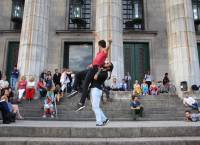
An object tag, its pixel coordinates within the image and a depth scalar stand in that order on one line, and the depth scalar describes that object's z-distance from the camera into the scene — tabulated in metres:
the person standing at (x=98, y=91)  7.00
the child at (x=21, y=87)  15.47
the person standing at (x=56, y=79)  17.78
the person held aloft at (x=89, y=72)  7.17
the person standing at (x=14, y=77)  18.14
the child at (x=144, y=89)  18.17
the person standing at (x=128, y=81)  20.75
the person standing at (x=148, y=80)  20.09
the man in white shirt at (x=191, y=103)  13.95
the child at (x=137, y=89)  16.64
